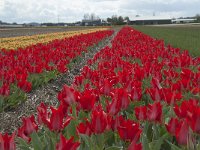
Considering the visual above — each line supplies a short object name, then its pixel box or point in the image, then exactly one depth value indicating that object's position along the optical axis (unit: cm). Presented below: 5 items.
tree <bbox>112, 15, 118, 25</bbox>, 6083
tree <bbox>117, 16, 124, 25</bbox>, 6058
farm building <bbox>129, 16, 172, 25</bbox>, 7956
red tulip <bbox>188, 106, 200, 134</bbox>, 115
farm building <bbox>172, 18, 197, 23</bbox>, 8511
